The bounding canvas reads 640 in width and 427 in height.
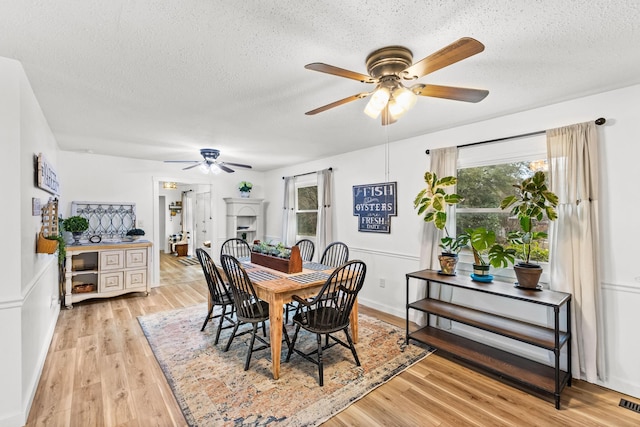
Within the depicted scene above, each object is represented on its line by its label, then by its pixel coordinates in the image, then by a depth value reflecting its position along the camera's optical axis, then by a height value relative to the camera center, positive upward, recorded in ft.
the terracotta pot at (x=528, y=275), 8.33 -1.72
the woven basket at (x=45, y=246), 8.13 -0.79
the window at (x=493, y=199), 9.41 +0.60
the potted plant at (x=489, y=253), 8.78 -1.16
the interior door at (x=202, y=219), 21.04 -0.20
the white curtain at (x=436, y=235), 10.86 -0.74
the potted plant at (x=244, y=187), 20.16 +2.04
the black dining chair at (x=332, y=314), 8.21 -2.87
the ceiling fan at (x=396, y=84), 5.44 +2.59
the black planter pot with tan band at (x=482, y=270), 9.34 -1.74
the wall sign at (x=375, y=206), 13.24 +0.50
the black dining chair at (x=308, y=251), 15.52 -1.87
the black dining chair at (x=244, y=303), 8.74 -2.61
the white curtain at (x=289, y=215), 18.97 +0.10
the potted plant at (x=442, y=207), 10.13 +0.31
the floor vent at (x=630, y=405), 6.98 -4.63
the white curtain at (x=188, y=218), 28.68 -0.11
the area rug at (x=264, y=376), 6.80 -4.50
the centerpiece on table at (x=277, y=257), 10.24 -1.50
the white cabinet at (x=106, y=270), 14.16 -2.67
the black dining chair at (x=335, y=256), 13.73 -1.94
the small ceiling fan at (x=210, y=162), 13.80 +2.69
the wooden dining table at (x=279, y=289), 8.19 -2.13
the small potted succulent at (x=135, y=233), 15.80 -0.85
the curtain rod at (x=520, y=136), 7.82 +2.55
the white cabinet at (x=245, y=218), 20.26 -0.10
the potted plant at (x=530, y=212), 8.17 +0.10
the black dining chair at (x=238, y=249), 16.56 -1.90
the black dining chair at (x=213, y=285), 10.41 -2.48
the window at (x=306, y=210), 18.10 +0.40
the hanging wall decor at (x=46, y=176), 8.23 +1.32
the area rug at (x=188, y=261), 25.04 -3.90
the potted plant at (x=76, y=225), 13.96 -0.36
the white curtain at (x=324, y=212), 15.99 +0.21
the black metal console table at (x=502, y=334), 7.52 -3.35
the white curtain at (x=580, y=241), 7.79 -0.73
